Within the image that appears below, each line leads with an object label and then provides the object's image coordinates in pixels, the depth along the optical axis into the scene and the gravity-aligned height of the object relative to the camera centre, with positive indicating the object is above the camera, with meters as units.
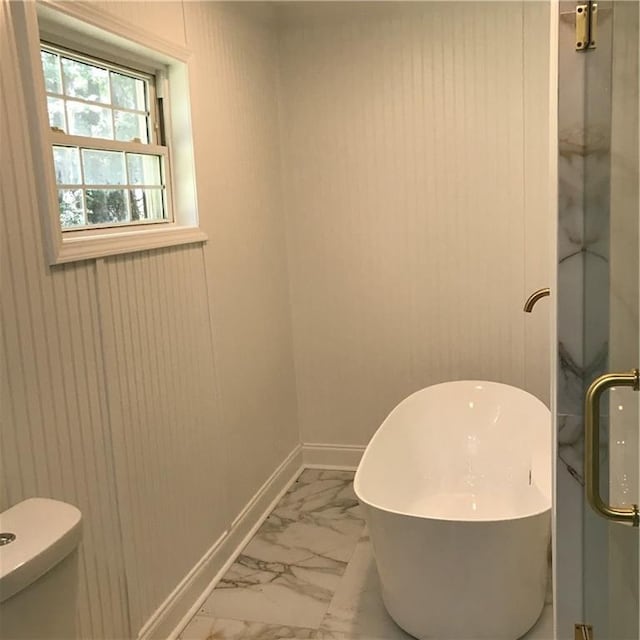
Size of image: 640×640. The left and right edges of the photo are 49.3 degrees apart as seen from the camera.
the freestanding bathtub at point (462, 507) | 2.20 -1.17
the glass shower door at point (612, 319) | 1.03 -0.20
